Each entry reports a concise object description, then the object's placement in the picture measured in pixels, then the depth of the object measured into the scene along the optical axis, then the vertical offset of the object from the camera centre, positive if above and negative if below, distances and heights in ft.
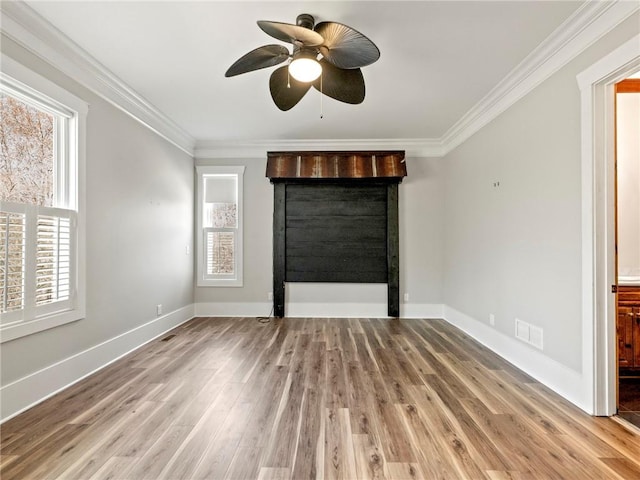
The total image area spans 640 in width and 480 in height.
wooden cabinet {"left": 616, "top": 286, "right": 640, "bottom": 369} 8.78 -2.29
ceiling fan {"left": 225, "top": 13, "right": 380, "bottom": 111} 6.49 +4.30
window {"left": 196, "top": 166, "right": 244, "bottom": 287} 16.52 +0.94
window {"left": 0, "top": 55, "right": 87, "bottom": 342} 7.06 +1.00
